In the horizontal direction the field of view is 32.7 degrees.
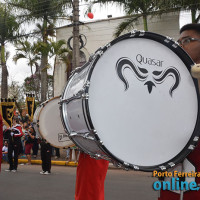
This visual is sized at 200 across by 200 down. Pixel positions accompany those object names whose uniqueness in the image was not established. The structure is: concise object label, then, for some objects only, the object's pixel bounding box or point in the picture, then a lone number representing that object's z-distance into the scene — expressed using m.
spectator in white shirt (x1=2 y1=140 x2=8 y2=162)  14.09
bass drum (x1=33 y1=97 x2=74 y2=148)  5.18
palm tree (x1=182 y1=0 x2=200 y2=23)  12.45
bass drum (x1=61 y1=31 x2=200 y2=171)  1.92
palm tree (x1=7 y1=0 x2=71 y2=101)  16.41
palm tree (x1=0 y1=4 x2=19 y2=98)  17.95
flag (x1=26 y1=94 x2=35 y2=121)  14.61
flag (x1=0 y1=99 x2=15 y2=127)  11.66
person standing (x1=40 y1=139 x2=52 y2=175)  9.64
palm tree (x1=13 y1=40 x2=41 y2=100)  19.12
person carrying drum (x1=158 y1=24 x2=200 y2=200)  1.86
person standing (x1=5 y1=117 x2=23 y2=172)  10.52
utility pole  12.04
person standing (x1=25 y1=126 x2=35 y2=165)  12.93
